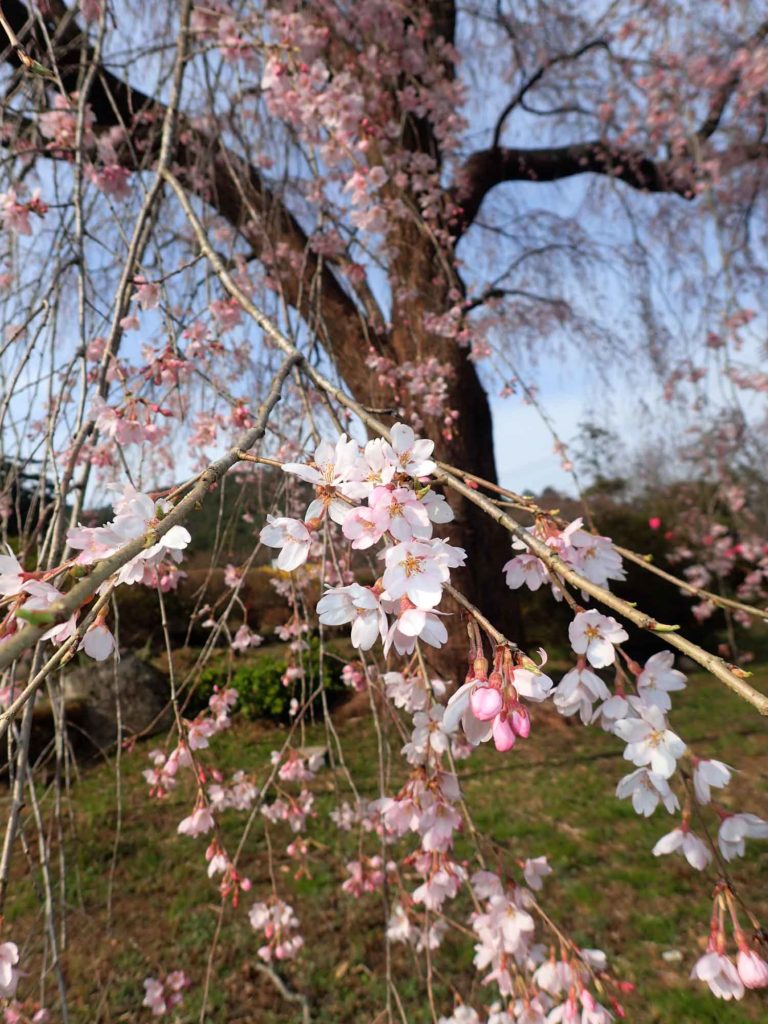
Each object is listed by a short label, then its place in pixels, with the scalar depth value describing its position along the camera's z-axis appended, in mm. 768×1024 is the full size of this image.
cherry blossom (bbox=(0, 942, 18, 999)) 306
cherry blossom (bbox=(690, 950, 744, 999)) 285
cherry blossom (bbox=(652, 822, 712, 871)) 292
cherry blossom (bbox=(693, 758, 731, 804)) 271
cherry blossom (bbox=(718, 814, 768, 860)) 277
